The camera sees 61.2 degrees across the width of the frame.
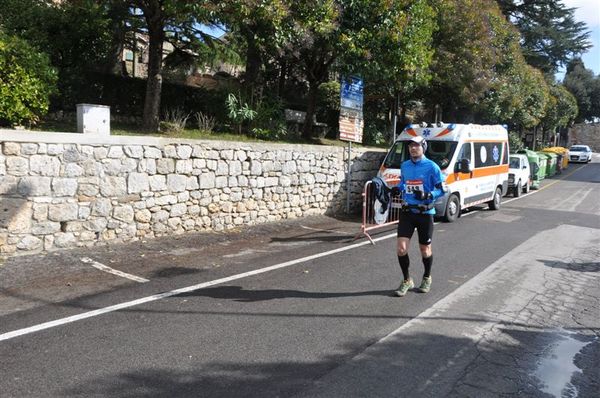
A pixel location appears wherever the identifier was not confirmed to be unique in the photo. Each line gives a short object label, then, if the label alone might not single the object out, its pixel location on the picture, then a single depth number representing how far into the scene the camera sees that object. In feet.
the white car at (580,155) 148.56
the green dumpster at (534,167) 75.61
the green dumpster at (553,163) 101.81
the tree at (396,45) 42.34
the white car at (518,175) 64.28
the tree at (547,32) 116.57
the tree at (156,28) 31.89
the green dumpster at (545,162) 86.53
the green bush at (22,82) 25.53
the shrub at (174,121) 37.68
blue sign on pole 44.16
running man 20.04
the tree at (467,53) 58.34
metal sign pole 45.78
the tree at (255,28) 31.71
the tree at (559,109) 144.69
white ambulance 41.45
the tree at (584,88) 210.18
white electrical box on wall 27.09
